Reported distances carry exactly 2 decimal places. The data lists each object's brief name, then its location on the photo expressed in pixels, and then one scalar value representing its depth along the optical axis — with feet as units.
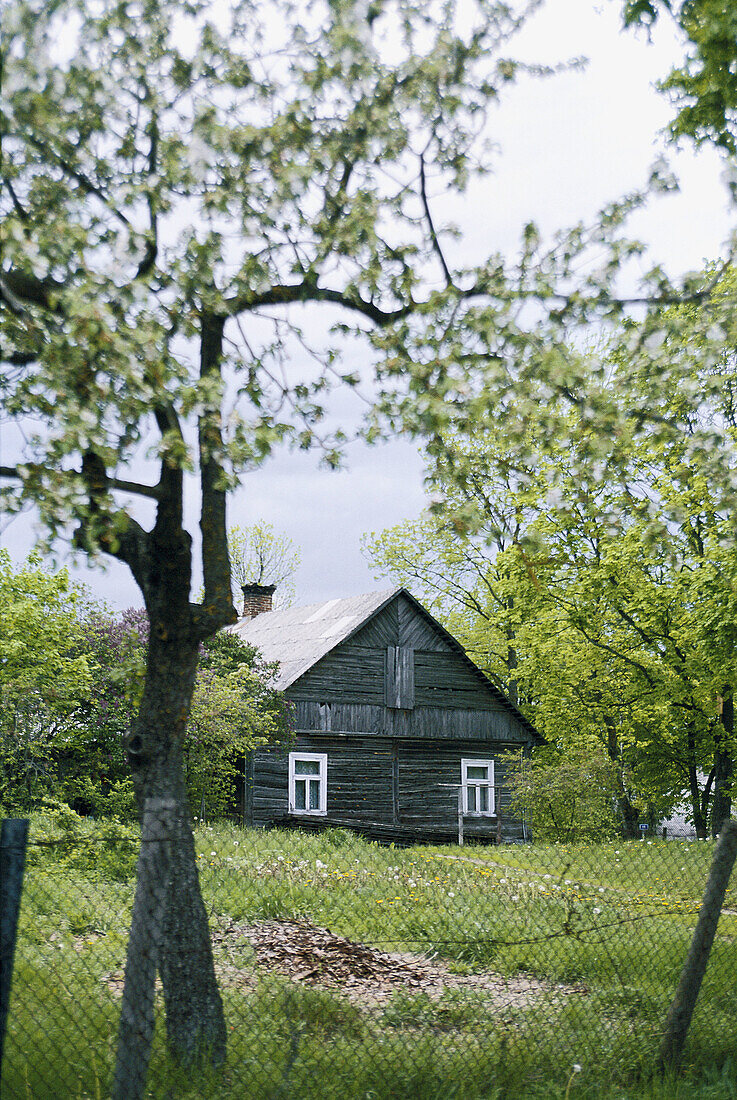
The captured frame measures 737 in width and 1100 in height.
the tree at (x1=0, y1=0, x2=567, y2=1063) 14.76
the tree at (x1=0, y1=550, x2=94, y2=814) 59.57
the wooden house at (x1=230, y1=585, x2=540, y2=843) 84.33
